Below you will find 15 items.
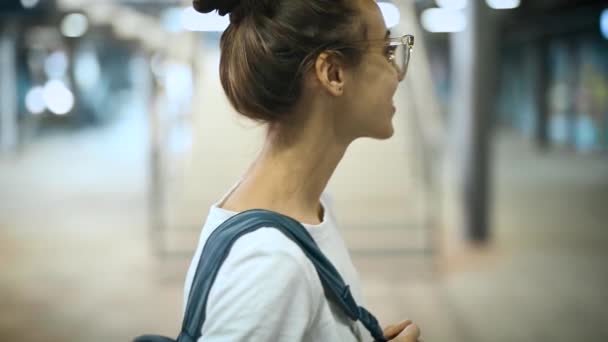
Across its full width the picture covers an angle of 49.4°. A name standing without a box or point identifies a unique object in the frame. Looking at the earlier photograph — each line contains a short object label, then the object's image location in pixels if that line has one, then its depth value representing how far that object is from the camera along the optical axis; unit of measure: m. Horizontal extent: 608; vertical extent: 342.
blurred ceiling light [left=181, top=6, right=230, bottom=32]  6.12
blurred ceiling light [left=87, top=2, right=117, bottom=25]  8.27
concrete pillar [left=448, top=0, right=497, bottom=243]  6.78
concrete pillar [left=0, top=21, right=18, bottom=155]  16.45
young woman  1.02
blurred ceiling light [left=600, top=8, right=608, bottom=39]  13.53
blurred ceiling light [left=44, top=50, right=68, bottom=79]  20.14
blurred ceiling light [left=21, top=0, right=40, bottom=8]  6.18
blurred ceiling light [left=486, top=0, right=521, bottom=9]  7.29
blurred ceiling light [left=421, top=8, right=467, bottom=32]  6.96
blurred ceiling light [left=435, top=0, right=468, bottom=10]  7.23
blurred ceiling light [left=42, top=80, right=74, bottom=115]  20.32
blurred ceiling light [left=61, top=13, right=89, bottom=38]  8.76
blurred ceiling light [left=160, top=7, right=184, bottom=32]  9.89
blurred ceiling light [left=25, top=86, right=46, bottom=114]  19.38
